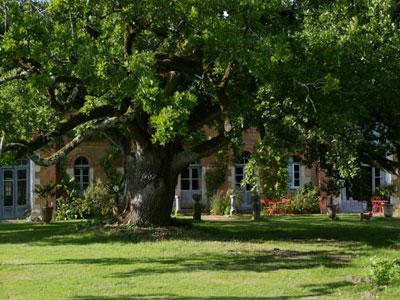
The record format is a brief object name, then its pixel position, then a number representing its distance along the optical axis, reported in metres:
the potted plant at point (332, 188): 18.04
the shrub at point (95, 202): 25.95
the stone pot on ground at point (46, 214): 23.38
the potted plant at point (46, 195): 23.44
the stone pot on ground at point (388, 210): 27.27
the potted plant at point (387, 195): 27.31
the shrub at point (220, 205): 28.44
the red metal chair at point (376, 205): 29.70
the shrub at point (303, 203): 28.84
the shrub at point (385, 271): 8.95
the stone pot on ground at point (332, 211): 25.47
